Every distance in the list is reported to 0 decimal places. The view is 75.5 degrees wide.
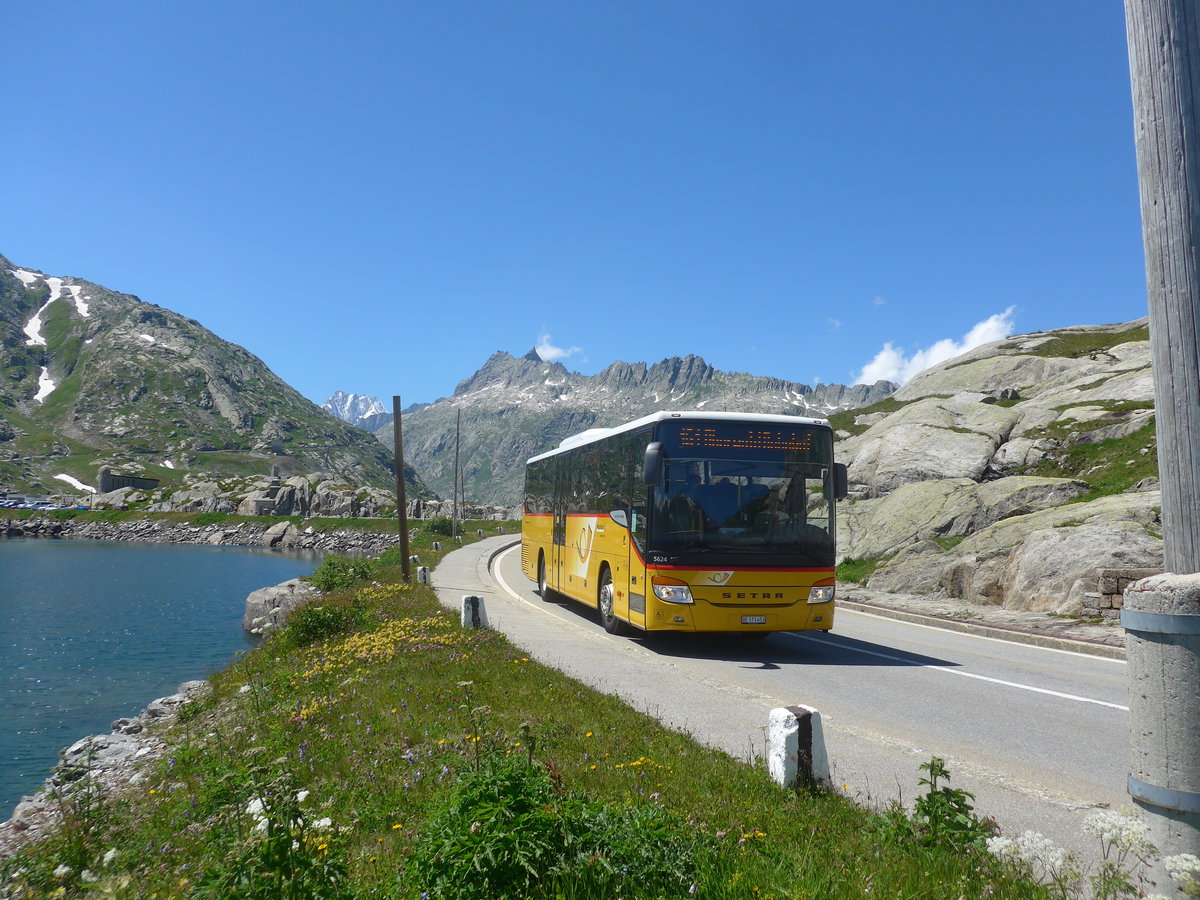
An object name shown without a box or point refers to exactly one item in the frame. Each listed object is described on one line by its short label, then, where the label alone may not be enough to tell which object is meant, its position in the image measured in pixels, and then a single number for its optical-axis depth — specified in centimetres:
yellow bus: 1290
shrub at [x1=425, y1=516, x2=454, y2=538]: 6944
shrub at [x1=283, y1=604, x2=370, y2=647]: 1634
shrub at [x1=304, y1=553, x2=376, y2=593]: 2567
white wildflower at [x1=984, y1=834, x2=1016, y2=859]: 401
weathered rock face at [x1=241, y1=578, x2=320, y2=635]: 2564
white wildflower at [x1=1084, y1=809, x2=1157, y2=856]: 313
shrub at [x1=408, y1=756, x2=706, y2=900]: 392
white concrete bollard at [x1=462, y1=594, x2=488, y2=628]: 1474
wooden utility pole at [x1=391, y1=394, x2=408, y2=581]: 2622
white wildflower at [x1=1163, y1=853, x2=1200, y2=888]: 284
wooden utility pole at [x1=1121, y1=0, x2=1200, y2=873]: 292
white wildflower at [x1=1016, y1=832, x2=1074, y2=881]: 382
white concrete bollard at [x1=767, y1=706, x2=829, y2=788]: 587
